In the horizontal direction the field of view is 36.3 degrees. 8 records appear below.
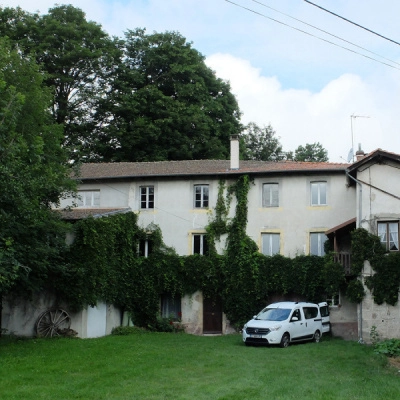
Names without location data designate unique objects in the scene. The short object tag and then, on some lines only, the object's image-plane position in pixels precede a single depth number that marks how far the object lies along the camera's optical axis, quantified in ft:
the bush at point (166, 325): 103.65
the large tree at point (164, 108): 140.97
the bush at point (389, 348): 70.13
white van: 79.30
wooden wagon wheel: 90.12
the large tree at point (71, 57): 136.36
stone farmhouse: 100.37
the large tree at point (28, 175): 67.15
